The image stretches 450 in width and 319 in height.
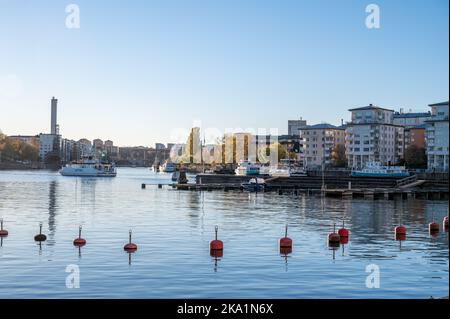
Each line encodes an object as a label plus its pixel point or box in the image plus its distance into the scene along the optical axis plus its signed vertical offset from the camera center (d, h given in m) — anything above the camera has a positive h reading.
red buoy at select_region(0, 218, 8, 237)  46.78 -5.72
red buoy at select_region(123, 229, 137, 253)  39.38 -5.80
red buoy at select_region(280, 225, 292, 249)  40.66 -5.63
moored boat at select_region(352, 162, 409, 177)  130.50 -2.18
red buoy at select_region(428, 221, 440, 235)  52.36 -6.02
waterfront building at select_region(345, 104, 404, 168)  176.25 +7.65
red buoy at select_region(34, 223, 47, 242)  44.16 -5.71
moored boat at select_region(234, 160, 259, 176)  158.81 -2.04
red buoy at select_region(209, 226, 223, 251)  38.94 -5.56
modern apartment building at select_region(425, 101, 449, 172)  144.34 +5.93
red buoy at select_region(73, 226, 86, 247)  41.62 -5.74
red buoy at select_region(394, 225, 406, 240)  48.33 -5.88
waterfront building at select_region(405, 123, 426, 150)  180.00 +8.48
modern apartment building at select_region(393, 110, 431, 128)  196.55 +14.74
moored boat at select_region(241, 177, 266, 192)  123.97 -5.00
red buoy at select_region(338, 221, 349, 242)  45.88 -5.57
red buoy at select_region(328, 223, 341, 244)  43.62 -5.70
